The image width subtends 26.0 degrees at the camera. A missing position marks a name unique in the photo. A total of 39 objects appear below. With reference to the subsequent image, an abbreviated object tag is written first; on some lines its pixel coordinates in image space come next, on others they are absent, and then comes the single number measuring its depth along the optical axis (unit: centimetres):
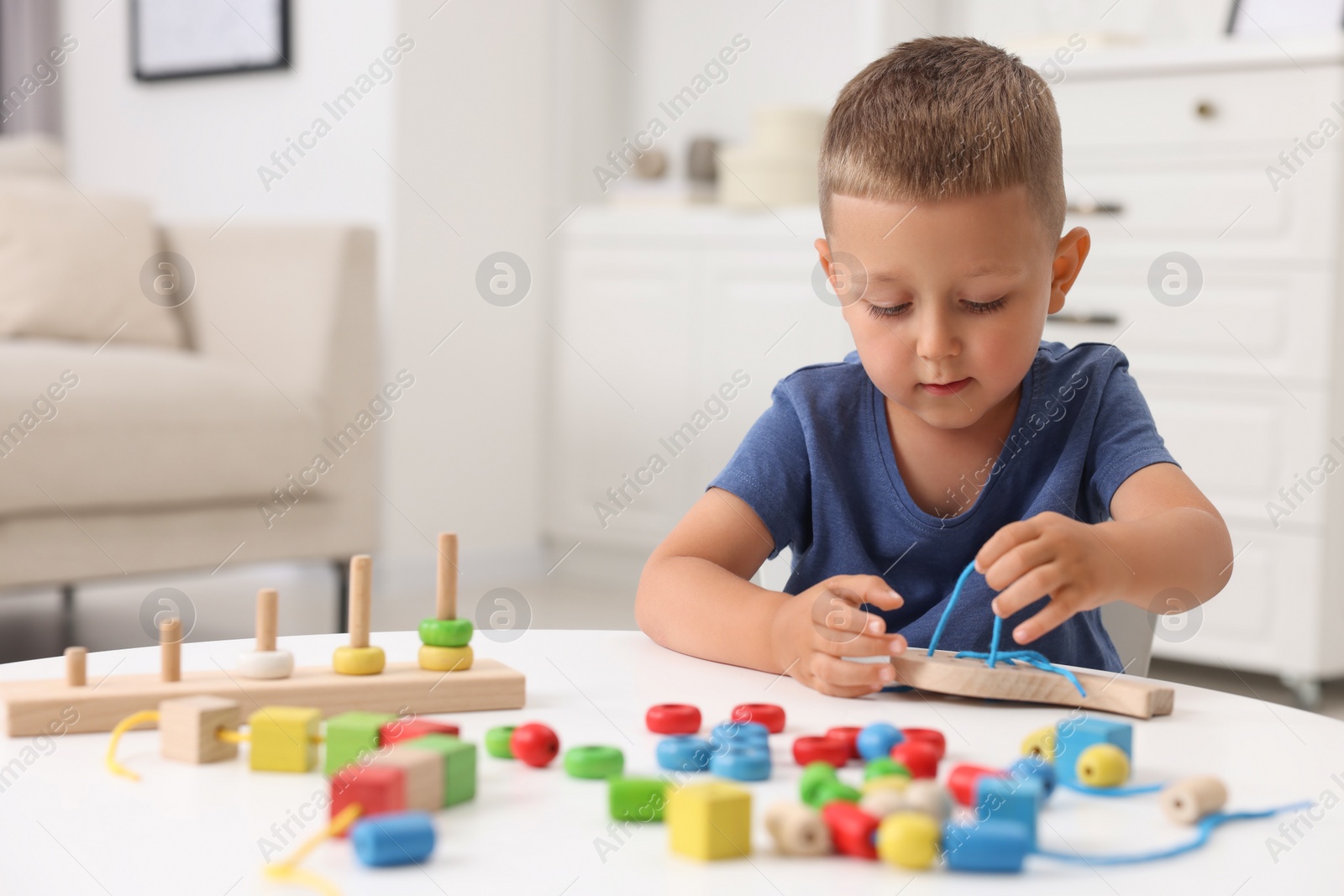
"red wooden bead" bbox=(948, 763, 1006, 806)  141
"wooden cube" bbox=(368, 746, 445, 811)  136
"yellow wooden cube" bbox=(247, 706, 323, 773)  144
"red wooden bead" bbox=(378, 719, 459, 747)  143
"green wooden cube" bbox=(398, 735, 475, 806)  139
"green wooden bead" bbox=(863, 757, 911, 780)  142
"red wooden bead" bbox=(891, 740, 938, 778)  145
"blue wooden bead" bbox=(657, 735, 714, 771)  145
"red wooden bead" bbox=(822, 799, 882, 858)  134
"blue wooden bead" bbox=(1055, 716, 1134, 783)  147
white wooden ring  154
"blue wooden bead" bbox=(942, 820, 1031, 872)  132
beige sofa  375
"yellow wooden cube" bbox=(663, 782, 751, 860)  133
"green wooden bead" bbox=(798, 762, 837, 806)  140
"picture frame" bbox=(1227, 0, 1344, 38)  437
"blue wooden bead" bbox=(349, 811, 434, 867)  131
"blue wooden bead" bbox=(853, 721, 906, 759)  148
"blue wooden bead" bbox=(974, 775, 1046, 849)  136
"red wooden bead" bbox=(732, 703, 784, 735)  154
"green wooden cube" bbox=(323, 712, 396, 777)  143
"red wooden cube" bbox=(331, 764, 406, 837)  135
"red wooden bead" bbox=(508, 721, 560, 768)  146
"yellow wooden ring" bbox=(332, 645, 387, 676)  157
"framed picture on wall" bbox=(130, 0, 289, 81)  588
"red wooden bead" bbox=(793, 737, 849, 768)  147
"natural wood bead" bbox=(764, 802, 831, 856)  134
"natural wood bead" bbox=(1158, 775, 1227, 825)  139
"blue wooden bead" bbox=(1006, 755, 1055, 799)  142
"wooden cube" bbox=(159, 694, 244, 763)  145
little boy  165
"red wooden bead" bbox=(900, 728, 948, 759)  149
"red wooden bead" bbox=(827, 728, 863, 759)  149
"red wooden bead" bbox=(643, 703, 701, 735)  153
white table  131
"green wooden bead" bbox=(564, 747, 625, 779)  144
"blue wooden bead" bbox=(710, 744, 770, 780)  144
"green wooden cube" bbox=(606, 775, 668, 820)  138
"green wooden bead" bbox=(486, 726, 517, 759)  147
